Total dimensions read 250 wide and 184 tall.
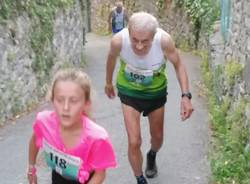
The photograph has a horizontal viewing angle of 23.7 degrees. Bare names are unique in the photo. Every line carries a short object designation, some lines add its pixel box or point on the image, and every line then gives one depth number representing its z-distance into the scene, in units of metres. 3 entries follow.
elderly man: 4.61
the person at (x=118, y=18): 20.03
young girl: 3.26
